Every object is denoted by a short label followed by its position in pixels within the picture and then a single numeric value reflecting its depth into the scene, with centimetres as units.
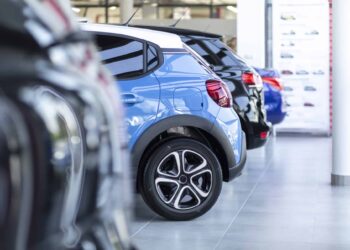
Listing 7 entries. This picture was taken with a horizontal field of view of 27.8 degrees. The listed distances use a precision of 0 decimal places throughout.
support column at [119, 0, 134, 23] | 1795
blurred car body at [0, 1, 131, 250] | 154
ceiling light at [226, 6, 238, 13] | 1957
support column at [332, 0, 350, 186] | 825
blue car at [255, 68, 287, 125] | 1080
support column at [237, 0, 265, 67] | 1436
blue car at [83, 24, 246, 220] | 605
